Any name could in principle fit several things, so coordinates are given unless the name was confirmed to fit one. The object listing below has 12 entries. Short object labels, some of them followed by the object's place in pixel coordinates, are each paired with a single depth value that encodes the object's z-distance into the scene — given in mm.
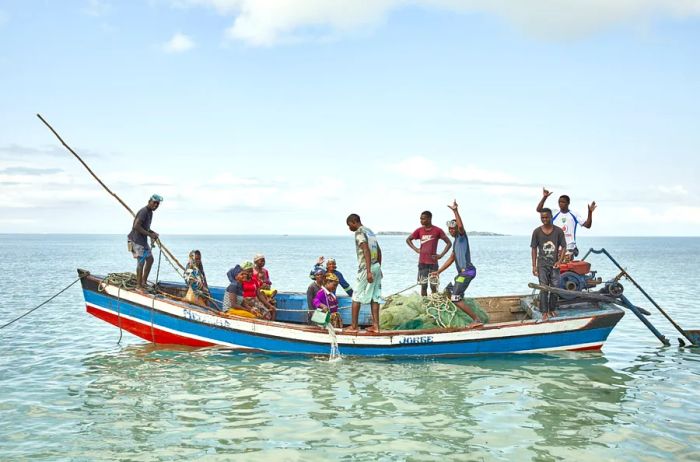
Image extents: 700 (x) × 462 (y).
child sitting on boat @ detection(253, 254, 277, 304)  12578
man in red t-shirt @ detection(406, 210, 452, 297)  12422
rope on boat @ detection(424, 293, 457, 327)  11753
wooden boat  11344
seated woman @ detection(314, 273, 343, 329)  11664
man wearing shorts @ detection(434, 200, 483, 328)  11391
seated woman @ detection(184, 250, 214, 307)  12805
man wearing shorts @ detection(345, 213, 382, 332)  10805
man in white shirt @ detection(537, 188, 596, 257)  12607
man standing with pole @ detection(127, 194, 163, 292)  12078
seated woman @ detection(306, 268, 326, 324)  12070
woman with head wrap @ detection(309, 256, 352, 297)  11859
